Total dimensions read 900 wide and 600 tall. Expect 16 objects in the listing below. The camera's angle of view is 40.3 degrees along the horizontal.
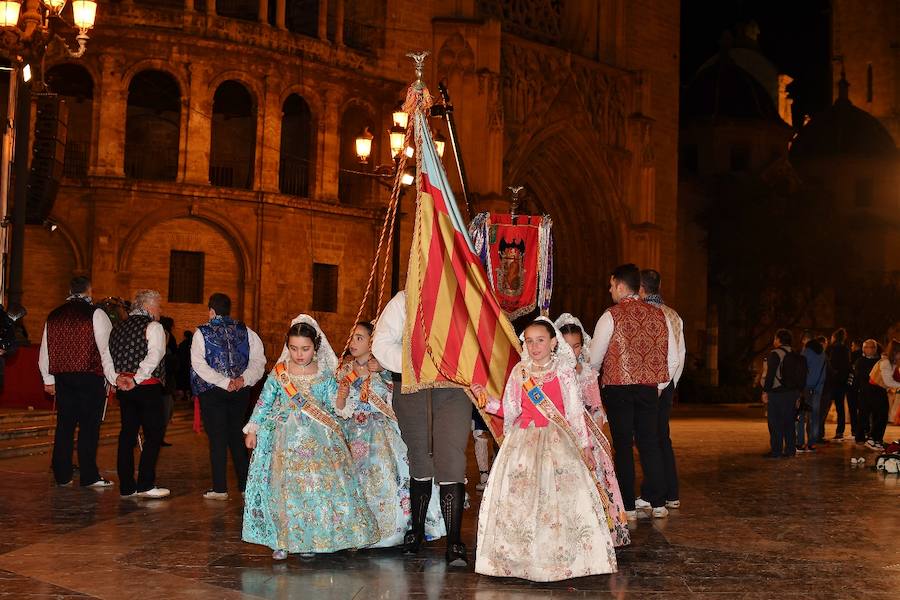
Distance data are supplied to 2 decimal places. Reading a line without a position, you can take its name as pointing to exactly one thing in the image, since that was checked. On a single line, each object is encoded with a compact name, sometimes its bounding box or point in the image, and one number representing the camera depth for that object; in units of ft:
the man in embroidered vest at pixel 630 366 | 32.53
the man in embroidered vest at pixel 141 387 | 35.78
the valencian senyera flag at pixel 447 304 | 26.43
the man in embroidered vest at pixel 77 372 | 37.29
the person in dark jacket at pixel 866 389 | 61.68
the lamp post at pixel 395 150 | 58.49
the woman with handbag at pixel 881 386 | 57.72
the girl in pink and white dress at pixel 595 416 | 28.25
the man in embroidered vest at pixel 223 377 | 34.96
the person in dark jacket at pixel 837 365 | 65.10
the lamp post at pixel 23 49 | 46.75
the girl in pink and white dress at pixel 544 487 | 23.68
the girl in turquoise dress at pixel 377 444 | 27.55
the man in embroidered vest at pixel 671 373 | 34.27
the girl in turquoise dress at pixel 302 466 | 25.41
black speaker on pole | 65.26
